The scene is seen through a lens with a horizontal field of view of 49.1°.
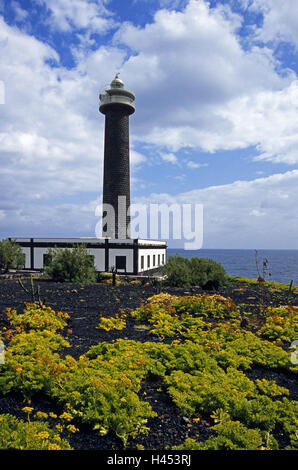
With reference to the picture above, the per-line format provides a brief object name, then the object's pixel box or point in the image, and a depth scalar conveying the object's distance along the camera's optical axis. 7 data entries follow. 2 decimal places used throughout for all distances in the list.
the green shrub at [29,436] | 4.14
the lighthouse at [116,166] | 36.84
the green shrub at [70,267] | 20.28
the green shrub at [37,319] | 8.73
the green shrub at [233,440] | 4.35
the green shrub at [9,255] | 28.97
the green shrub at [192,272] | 20.20
